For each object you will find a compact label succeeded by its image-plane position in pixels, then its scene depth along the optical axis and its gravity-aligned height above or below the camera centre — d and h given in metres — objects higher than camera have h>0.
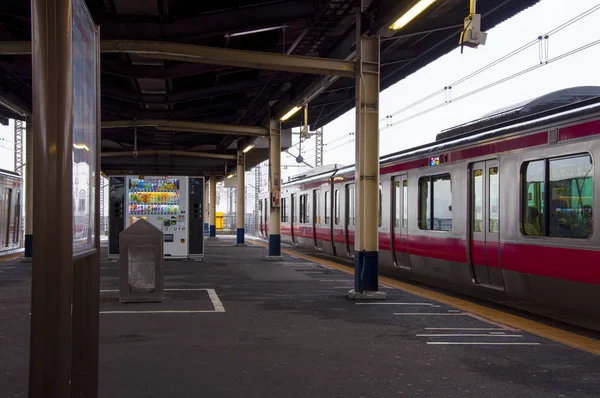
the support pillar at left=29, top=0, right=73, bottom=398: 2.66 +0.04
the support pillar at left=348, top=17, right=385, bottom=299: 10.73 +0.85
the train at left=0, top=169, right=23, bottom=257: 21.22 +0.26
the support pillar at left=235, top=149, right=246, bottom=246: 26.68 +0.83
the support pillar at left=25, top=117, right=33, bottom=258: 17.40 +0.81
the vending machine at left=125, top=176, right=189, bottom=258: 18.66 +0.37
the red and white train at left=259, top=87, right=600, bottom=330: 8.10 +0.15
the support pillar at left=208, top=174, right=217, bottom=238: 35.53 +0.49
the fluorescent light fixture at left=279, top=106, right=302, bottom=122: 16.87 +2.79
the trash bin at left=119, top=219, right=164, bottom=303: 10.05 -0.68
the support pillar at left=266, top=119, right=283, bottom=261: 18.73 +0.72
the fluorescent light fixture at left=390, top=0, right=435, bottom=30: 8.80 +2.84
